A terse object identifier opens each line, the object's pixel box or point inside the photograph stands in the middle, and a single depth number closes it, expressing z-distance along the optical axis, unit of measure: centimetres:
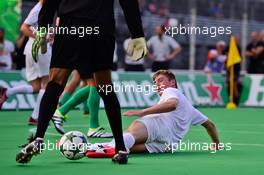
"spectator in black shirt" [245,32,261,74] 5006
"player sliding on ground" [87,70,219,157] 1719
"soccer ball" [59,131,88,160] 1602
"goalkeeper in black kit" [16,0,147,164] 1520
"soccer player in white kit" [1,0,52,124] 2519
